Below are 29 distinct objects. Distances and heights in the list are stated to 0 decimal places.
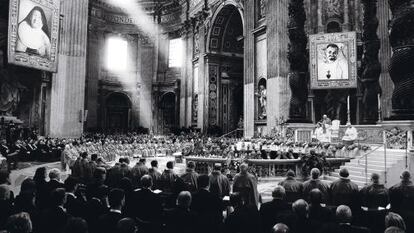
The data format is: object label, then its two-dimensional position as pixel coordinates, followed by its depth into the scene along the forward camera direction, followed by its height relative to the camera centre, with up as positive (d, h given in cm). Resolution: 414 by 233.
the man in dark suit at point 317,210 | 445 -105
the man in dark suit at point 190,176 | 712 -97
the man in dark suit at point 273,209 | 445 -105
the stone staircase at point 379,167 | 966 -107
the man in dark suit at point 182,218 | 415 -110
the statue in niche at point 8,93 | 1727 +192
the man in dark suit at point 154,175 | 729 -99
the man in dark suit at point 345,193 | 546 -101
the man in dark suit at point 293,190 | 601 -105
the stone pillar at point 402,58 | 1034 +231
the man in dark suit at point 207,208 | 435 -112
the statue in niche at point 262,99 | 2281 +221
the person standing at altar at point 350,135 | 1334 -11
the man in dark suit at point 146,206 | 486 -111
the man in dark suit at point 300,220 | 397 -106
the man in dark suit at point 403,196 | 485 -96
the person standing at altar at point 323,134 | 1485 -9
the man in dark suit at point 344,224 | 364 -101
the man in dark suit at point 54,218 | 400 -107
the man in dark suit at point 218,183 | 682 -108
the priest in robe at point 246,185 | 672 -109
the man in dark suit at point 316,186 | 581 -94
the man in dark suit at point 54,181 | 577 -91
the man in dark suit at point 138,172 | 765 -97
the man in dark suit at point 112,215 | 398 -104
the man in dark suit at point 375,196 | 511 -97
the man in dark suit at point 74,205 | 455 -106
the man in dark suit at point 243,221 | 405 -110
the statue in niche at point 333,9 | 2141 +788
